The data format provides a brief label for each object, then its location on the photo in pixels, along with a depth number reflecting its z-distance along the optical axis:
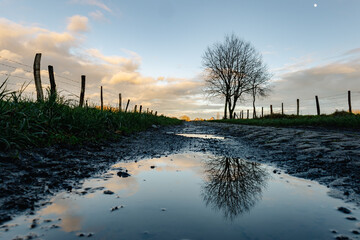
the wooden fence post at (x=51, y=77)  8.06
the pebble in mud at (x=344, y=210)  1.49
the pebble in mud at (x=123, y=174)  2.38
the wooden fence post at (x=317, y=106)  24.84
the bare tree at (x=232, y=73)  34.19
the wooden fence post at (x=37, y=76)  6.94
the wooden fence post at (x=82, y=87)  10.88
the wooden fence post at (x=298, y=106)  30.50
